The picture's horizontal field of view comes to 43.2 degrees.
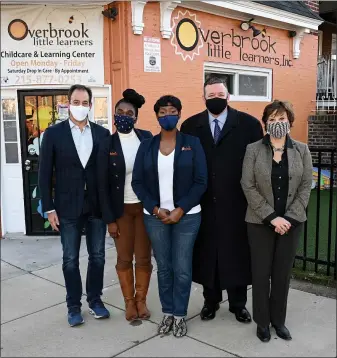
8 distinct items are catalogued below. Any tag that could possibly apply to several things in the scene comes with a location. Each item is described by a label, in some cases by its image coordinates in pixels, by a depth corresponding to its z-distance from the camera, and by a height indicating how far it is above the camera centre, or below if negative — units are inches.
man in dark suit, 131.0 -18.2
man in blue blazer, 135.9 -14.2
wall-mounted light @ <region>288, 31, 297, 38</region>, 326.3 +77.0
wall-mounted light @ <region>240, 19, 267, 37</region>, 291.0 +73.7
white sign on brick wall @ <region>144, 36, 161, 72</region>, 237.0 +45.1
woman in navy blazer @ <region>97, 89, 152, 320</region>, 132.1 -17.8
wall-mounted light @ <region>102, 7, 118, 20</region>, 227.9 +65.6
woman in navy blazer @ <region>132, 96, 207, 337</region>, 125.1 -15.4
